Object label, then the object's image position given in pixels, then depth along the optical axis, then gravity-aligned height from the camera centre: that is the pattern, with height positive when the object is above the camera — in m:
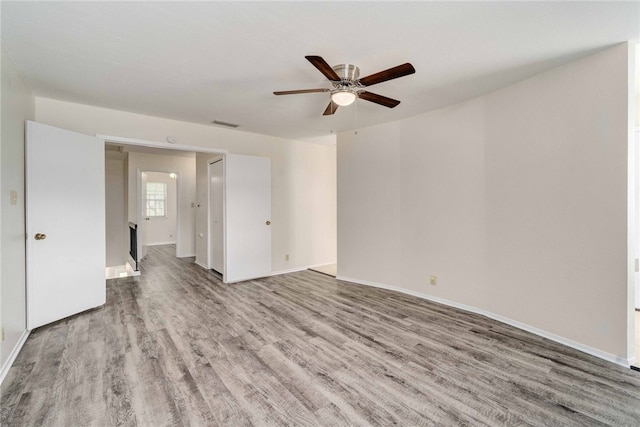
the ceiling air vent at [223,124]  4.33 +1.37
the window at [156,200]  9.03 +0.41
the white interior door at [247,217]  4.70 -0.08
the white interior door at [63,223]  2.89 -0.11
